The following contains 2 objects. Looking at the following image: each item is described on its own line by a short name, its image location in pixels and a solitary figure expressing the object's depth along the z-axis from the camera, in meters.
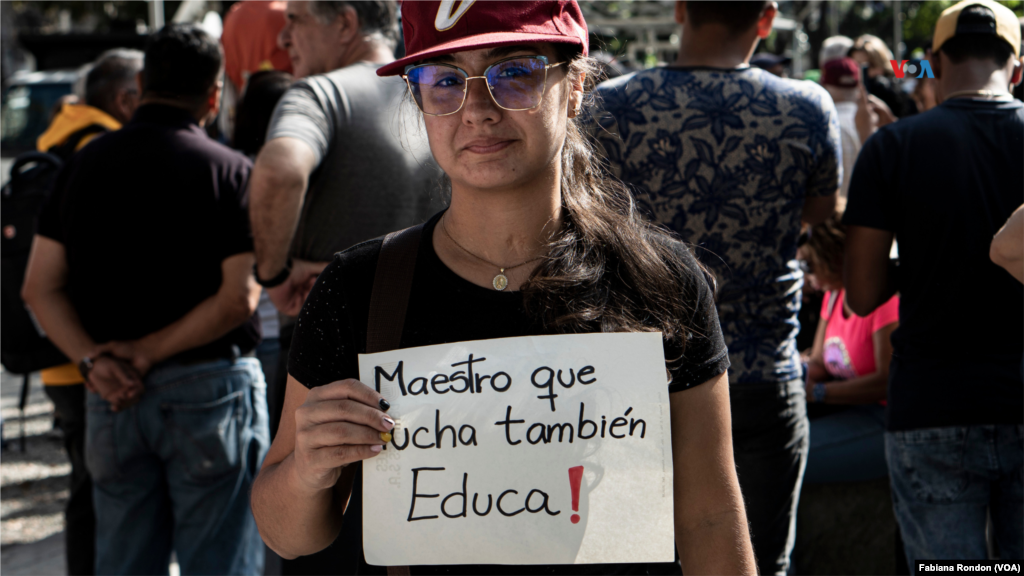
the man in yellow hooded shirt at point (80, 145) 3.53
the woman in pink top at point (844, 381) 3.46
